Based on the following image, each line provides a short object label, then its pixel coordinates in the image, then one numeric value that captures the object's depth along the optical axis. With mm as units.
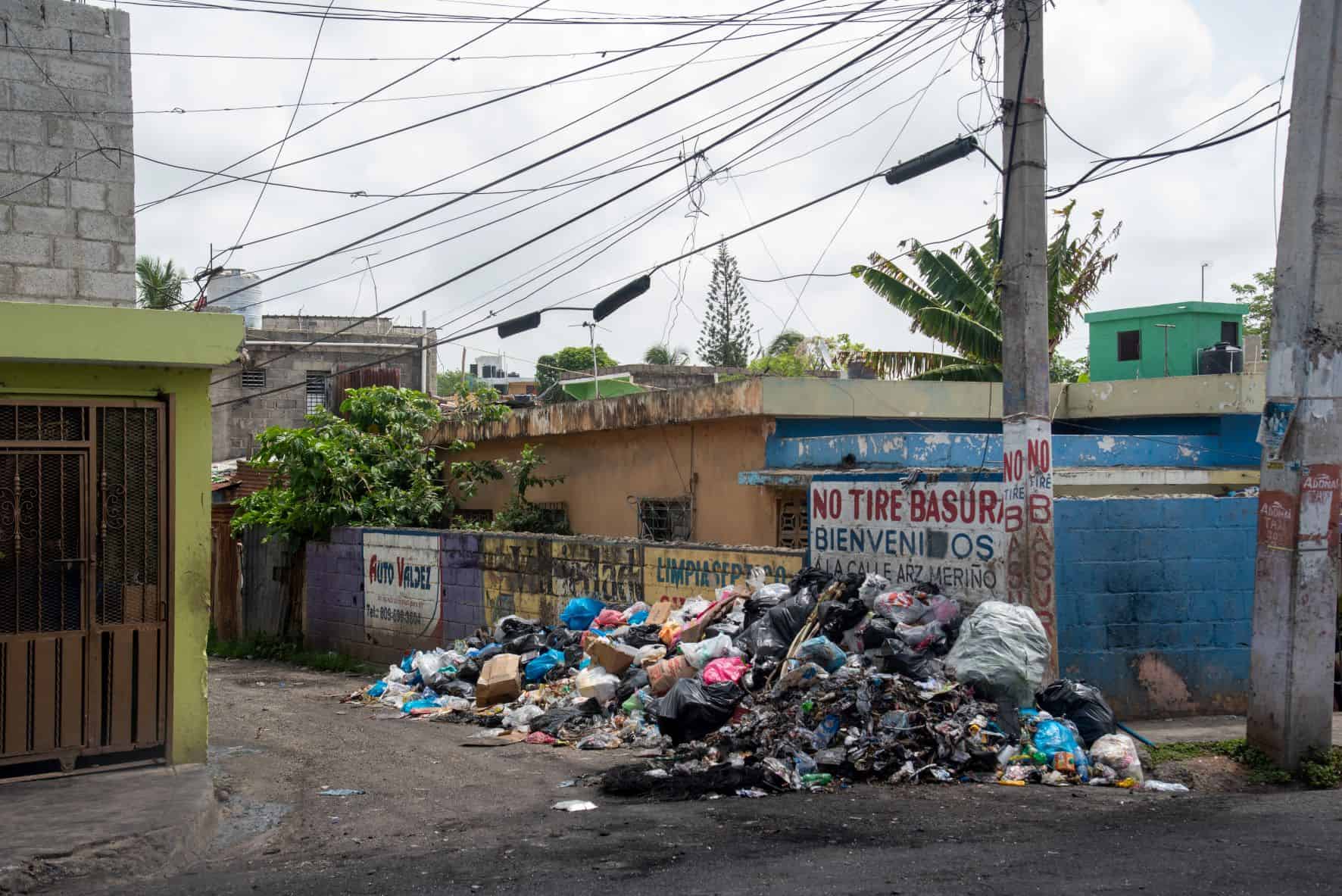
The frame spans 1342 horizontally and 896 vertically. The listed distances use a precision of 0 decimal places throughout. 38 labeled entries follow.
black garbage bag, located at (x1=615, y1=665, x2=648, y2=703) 10234
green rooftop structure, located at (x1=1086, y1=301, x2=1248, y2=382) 22719
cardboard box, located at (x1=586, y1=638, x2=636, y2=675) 10609
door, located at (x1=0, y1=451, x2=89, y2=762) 7473
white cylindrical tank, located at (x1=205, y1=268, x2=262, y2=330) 28938
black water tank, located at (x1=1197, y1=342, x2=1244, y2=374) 21016
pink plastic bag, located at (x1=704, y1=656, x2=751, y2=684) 9273
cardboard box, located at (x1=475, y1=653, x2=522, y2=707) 11148
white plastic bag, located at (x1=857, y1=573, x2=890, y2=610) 9773
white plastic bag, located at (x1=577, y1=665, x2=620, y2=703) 10289
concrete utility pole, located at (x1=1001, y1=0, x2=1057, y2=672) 8688
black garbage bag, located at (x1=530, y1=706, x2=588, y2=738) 10047
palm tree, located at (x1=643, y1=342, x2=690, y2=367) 66062
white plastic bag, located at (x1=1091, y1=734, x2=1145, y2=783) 7898
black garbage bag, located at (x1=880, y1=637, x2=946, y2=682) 8578
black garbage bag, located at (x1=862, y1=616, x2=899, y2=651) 9078
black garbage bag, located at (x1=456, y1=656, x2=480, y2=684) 11953
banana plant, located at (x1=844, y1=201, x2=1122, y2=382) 19844
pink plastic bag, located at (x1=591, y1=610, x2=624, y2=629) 12016
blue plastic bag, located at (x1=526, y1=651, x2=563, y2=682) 11406
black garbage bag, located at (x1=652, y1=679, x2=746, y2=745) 8805
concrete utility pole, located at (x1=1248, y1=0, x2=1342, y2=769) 7723
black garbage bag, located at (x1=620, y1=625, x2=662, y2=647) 11039
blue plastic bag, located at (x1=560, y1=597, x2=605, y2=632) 12469
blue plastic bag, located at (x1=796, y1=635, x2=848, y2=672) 9000
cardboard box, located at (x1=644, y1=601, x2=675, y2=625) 11492
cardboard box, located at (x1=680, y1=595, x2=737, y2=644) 10406
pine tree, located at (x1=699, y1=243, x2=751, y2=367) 53469
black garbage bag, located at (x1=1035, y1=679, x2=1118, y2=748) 8336
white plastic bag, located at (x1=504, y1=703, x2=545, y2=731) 10383
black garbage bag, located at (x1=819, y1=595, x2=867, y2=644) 9500
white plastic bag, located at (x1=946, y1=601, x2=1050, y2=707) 8266
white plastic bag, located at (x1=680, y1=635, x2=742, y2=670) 9664
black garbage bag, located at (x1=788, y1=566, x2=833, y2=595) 10305
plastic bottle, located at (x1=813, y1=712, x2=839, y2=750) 8055
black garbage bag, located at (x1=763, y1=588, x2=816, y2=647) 9711
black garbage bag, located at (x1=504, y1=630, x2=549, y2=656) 11977
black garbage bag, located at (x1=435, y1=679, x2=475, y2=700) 11680
